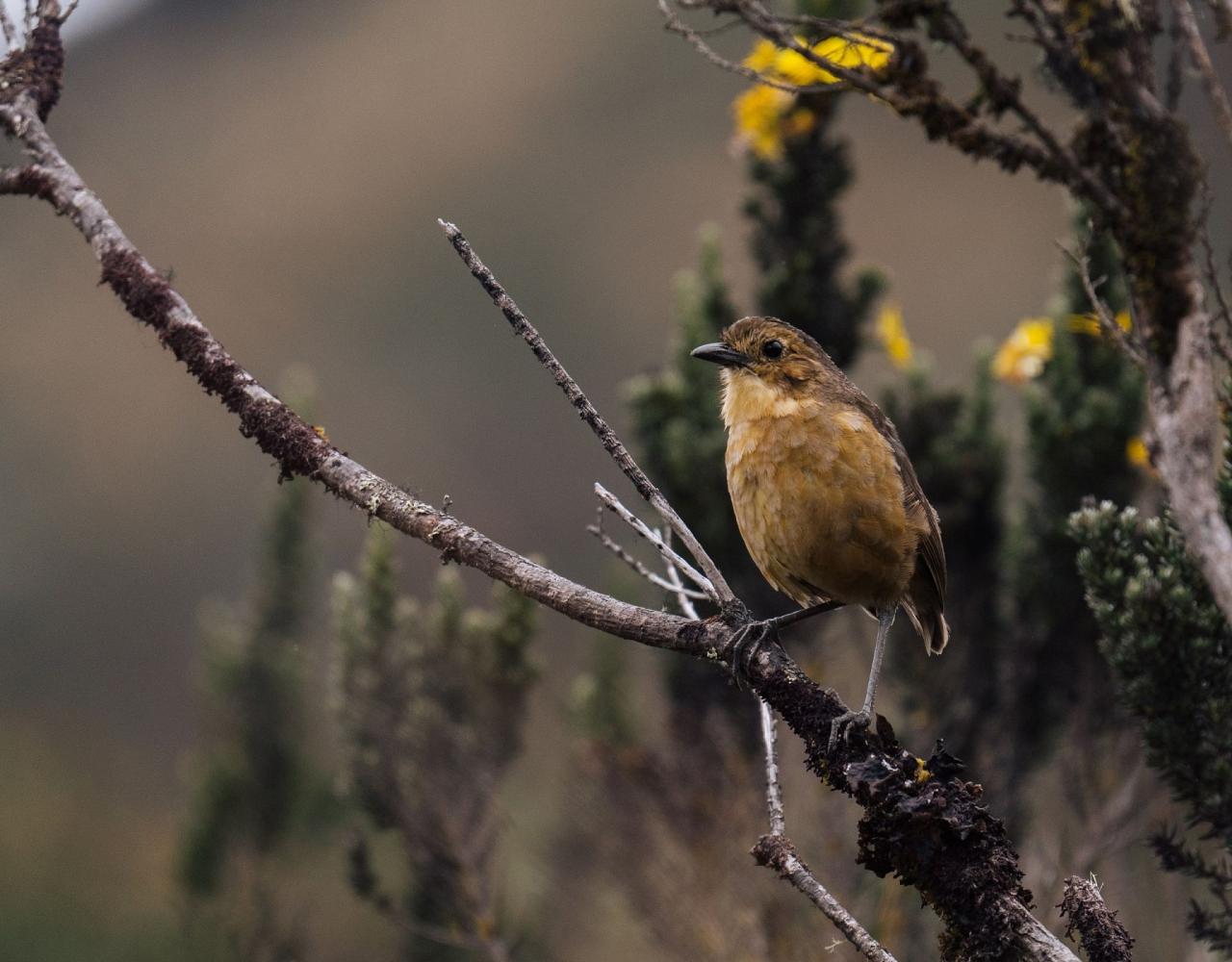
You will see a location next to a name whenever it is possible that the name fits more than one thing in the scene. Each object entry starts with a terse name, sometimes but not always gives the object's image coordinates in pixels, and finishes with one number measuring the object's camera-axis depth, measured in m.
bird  8.18
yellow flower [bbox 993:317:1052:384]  13.64
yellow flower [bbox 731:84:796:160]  13.87
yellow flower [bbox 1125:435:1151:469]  12.52
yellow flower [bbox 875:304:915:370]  13.87
